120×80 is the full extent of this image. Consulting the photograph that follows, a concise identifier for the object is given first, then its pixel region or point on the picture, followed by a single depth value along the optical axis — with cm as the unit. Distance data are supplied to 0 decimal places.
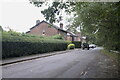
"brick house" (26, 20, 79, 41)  4725
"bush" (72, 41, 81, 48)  5147
